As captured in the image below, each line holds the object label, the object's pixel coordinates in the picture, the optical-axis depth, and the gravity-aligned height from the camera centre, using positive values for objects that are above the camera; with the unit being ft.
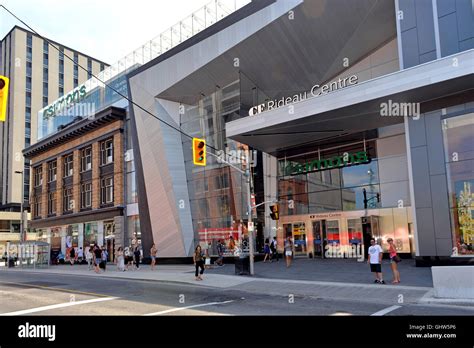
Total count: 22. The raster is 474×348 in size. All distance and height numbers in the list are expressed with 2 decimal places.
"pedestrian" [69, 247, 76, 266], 125.24 -7.83
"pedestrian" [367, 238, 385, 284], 50.52 -5.46
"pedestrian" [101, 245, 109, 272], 88.33 -6.58
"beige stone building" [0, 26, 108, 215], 263.70 +91.32
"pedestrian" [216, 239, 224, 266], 85.94 -6.46
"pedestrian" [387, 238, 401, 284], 49.01 -5.60
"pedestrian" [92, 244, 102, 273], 83.59 -5.91
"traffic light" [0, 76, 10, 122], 27.76 +9.27
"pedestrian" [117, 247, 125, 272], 87.35 -7.05
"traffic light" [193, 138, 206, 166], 58.18 +10.02
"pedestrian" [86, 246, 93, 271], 102.09 -6.53
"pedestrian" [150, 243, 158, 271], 86.07 -5.85
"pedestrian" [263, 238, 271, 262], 87.15 -6.13
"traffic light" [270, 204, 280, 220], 63.31 +1.22
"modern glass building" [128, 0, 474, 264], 59.93 +16.91
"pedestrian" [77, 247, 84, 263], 133.08 -8.64
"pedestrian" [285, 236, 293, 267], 74.02 -5.59
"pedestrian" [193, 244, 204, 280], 60.85 -5.26
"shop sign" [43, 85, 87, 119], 150.71 +48.06
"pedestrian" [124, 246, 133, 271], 98.84 -7.62
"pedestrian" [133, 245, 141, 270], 91.09 -6.58
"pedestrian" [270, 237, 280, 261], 88.89 -6.07
